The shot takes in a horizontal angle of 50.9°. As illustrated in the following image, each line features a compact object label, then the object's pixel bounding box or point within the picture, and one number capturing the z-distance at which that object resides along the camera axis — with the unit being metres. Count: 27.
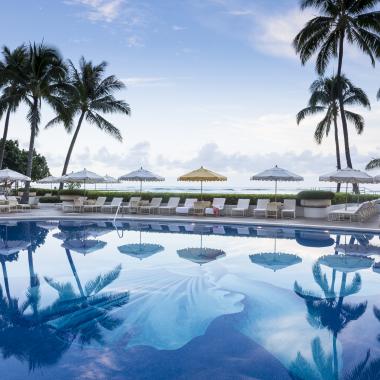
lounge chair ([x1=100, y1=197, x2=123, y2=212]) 20.63
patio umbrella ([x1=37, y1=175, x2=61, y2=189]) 22.69
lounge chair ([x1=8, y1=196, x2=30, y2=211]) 20.66
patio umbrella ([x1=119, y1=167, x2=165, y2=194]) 20.38
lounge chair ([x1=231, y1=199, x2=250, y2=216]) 19.11
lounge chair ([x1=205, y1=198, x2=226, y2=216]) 19.39
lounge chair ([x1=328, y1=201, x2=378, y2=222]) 16.47
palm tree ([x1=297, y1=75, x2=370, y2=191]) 26.66
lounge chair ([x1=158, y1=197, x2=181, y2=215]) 20.33
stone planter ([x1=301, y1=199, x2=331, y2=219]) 18.23
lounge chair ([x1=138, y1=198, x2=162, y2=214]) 20.61
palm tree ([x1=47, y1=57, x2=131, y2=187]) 27.78
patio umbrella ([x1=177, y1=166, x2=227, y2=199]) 19.25
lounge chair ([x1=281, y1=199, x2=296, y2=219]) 18.03
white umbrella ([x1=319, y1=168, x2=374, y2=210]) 16.73
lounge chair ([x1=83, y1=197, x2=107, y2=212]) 20.89
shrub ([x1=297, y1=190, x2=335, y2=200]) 18.23
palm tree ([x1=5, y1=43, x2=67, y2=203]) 24.19
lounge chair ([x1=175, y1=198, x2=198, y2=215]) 19.80
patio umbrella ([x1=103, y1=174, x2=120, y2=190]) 22.36
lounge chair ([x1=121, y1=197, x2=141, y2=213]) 20.19
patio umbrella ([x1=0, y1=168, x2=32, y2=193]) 20.55
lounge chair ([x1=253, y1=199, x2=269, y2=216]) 18.41
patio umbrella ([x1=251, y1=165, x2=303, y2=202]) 18.09
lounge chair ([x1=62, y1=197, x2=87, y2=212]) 20.59
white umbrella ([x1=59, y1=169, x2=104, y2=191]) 21.20
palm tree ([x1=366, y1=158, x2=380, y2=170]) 30.02
